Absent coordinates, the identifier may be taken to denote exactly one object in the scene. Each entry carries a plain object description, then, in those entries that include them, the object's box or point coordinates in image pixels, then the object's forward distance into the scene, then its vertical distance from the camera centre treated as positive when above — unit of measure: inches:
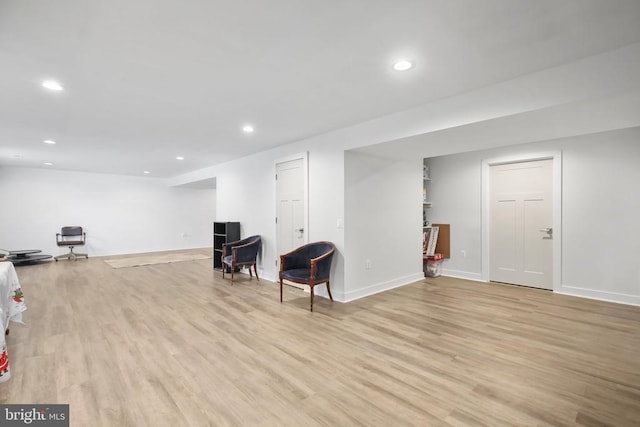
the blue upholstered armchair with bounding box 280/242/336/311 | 153.7 -30.1
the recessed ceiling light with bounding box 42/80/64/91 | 107.3 +47.8
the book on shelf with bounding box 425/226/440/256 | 232.8 -24.8
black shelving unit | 247.8 -20.5
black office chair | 326.0 -29.3
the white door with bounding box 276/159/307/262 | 194.4 +4.2
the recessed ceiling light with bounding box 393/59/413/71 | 93.3 +47.0
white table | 112.4 -33.3
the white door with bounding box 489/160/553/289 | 185.3 -9.6
